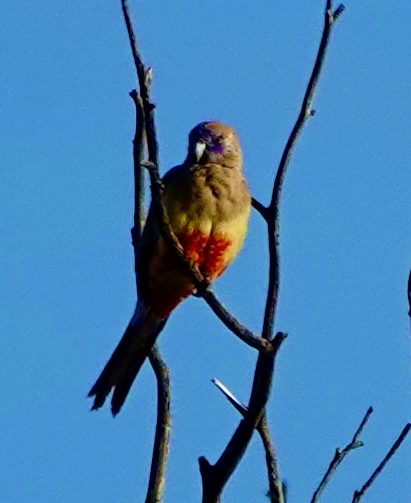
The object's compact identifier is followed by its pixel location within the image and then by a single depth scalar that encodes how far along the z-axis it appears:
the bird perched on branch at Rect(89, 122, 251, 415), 10.21
